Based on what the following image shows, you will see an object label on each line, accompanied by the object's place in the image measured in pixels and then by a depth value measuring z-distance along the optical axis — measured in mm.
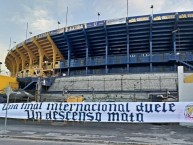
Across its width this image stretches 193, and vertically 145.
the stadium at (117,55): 39000
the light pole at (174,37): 41188
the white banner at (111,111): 15453
